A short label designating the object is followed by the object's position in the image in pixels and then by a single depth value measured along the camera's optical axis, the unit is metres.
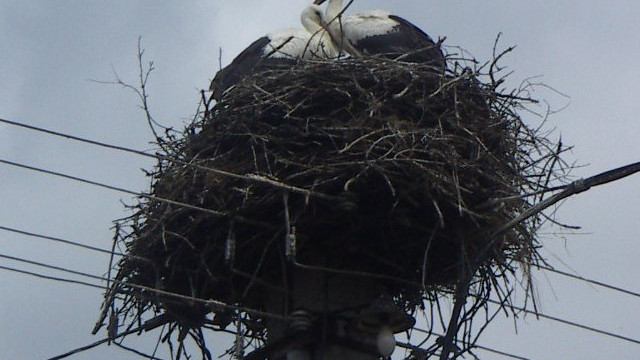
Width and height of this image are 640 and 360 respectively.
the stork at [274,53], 17.78
